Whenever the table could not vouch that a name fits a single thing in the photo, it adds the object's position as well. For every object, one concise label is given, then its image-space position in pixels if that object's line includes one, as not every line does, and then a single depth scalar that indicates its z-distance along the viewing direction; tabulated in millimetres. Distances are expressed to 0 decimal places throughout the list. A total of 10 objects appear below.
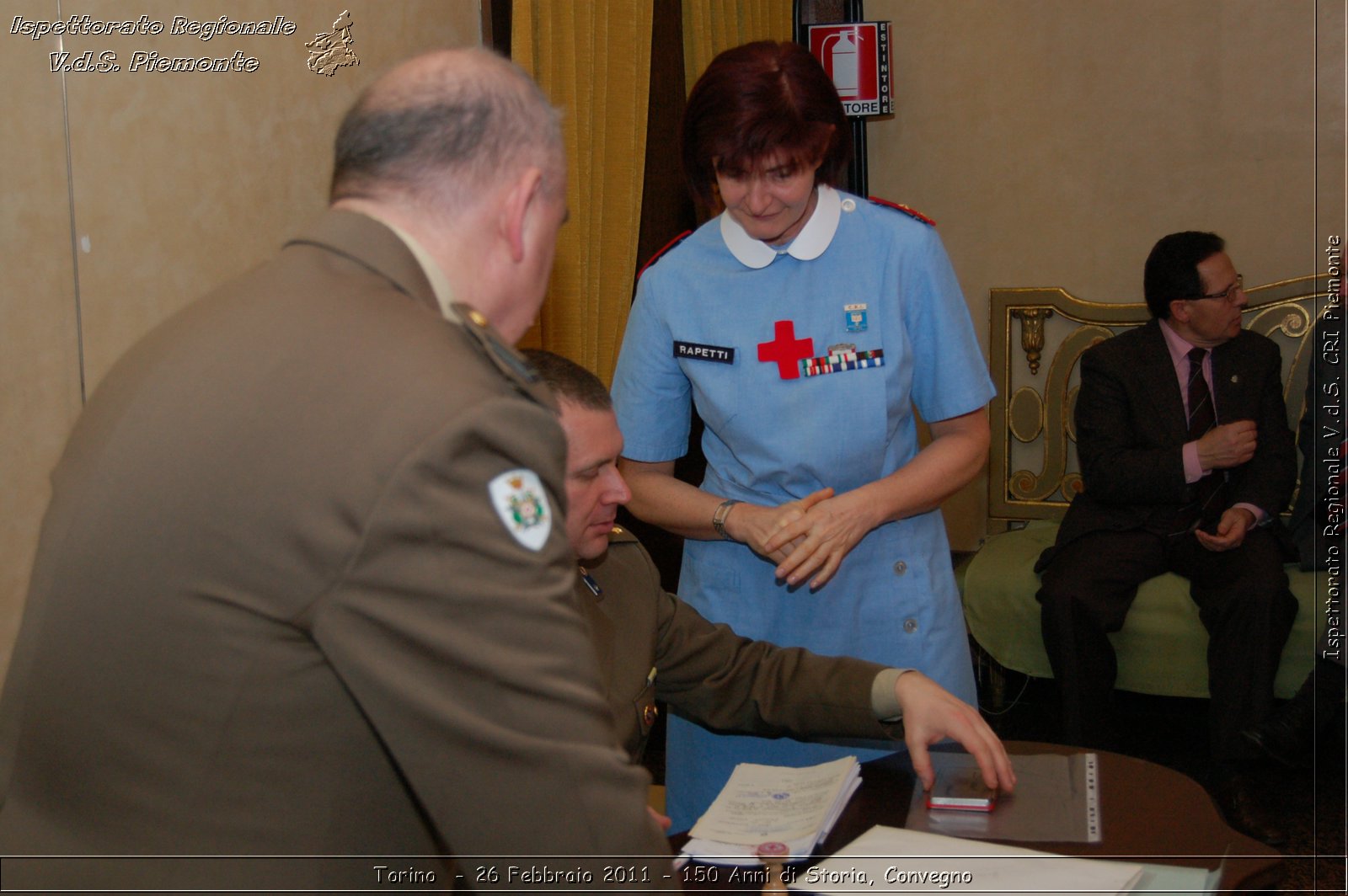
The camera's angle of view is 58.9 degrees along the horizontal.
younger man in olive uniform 1644
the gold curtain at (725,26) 3791
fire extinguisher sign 4520
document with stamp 1342
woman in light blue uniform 1860
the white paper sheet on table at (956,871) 1196
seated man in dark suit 3371
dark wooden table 1292
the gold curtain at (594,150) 2947
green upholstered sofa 3529
